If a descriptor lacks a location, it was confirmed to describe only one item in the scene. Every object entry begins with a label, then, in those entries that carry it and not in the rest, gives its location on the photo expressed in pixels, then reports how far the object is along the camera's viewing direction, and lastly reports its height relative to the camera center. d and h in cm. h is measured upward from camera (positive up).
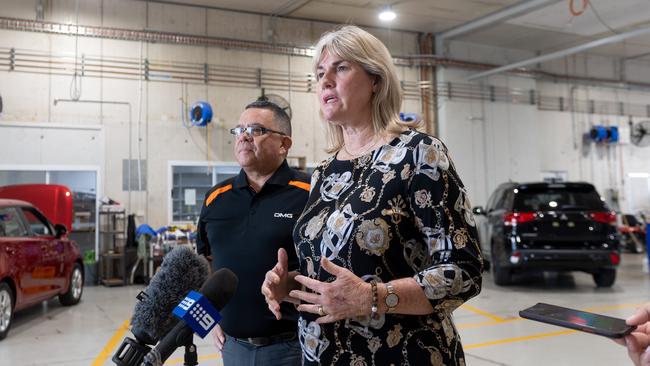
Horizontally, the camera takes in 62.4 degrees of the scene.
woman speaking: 125 -9
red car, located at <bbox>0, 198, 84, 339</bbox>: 588 -68
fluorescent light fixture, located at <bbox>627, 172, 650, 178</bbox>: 1595 +74
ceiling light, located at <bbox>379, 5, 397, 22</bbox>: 1087 +387
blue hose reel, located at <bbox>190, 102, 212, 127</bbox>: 1028 +178
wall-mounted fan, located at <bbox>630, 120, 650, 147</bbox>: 1562 +193
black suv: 784 -42
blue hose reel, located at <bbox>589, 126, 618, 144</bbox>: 1507 +188
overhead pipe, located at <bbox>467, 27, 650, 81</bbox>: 943 +300
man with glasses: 213 -10
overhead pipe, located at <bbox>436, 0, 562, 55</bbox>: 1050 +392
